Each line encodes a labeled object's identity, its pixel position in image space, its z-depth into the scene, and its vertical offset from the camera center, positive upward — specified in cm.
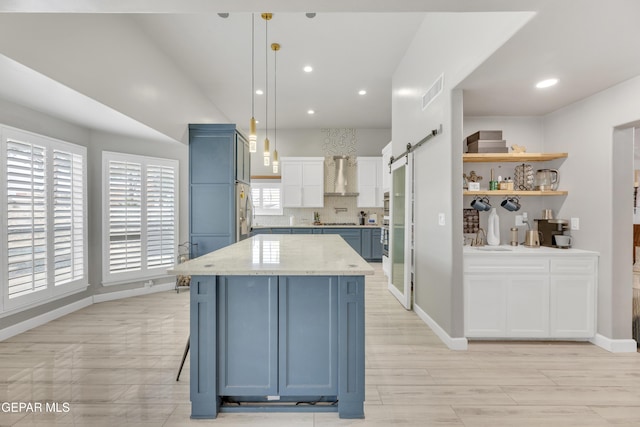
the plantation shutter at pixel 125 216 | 421 -6
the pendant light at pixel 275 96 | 384 +209
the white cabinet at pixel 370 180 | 726 +77
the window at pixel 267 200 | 746 +30
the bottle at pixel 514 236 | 322 -26
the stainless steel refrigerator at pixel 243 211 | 485 +2
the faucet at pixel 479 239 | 322 -30
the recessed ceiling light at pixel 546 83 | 253 +109
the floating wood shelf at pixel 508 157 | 297 +56
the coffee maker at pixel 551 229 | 305 -18
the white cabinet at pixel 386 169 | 510 +75
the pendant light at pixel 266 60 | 312 +209
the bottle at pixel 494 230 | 318 -19
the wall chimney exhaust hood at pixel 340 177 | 728 +85
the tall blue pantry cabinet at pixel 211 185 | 471 +42
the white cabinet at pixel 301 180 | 720 +77
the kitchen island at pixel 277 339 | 182 -78
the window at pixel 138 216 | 420 -7
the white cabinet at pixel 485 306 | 279 -87
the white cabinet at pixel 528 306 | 279 -88
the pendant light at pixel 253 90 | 294 +210
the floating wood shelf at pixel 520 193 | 300 +19
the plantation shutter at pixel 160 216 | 458 -6
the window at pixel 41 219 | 293 -7
